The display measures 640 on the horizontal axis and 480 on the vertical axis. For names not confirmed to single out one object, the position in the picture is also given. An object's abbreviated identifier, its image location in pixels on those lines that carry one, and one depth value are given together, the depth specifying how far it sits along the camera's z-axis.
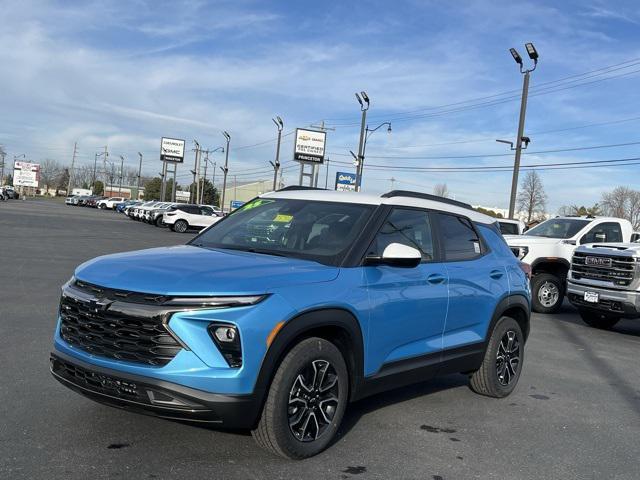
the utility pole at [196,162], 86.82
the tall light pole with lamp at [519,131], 24.14
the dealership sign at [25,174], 106.00
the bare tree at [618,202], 72.56
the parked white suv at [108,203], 82.00
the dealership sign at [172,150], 83.19
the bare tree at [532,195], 72.62
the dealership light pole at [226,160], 70.75
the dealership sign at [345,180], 48.28
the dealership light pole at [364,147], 38.94
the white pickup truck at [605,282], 10.22
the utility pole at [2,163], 119.40
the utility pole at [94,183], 147.50
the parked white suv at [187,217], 36.97
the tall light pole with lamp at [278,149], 57.50
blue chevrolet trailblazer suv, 3.57
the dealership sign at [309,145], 59.25
